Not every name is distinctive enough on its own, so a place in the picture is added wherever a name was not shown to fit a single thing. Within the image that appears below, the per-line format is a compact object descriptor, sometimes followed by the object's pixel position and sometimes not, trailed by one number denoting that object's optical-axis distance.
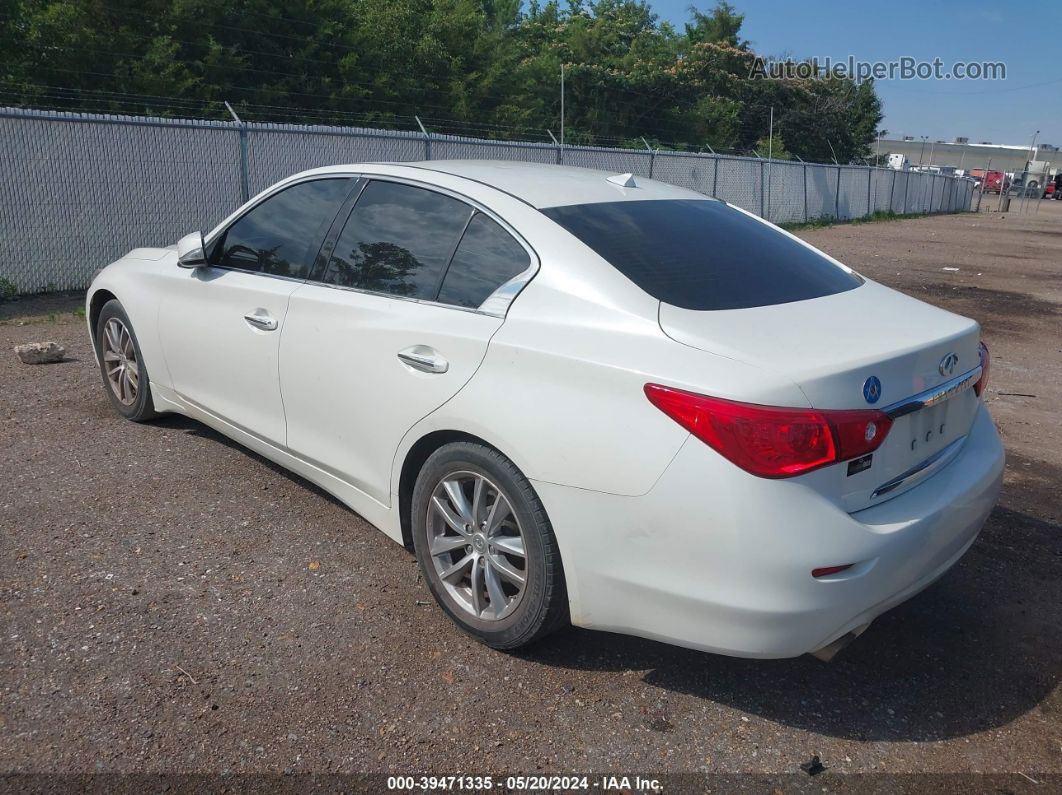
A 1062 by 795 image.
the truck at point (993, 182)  71.79
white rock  6.92
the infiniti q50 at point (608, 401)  2.55
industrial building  89.35
